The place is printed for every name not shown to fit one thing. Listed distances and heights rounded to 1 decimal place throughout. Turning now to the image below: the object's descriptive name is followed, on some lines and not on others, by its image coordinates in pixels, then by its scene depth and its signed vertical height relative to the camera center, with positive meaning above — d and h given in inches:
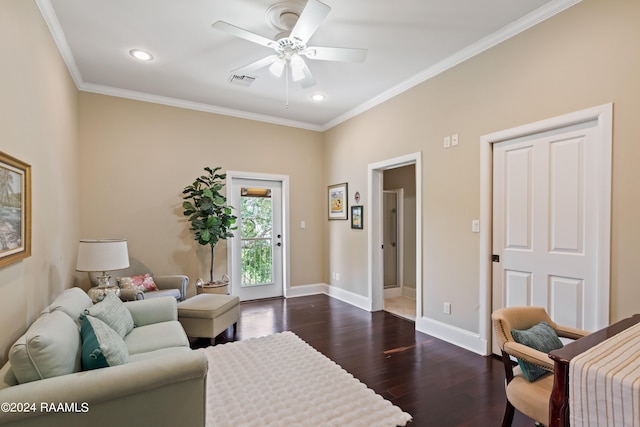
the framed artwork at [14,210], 65.1 +0.2
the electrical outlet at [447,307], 127.9 -42.3
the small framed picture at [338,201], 194.7 +5.6
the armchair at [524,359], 56.2 -30.3
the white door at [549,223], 88.1 -4.9
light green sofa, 48.4 -31.1
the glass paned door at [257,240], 192.2 -20.2
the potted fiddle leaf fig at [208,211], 161.0 -0.6
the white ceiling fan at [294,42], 81.6 +51.6
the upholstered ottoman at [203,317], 119.0 -43.1
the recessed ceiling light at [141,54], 119.7 +63.5
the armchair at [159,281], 139.0 -35.1
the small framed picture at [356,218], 181.2 -5.3
